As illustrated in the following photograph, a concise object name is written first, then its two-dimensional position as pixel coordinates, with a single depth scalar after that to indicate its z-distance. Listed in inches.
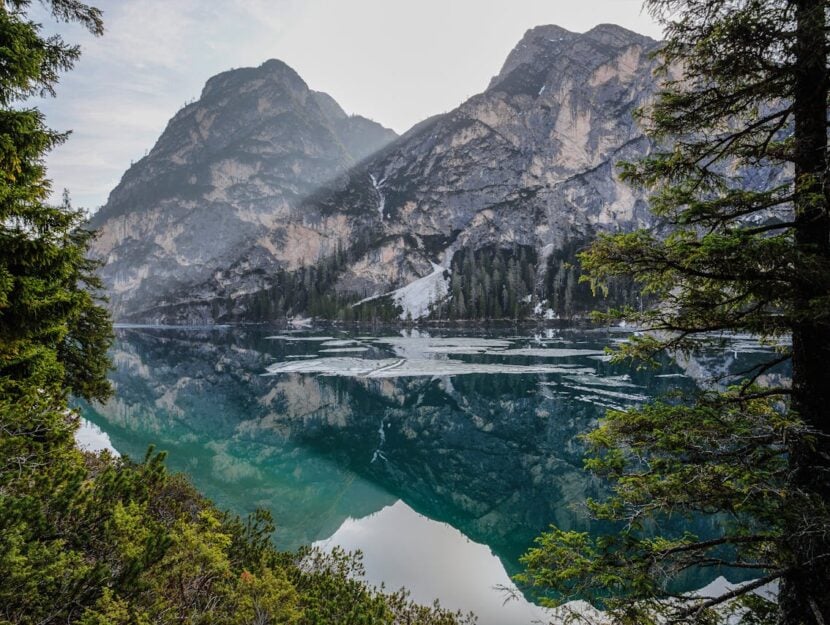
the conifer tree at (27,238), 231.3
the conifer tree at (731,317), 180.9
